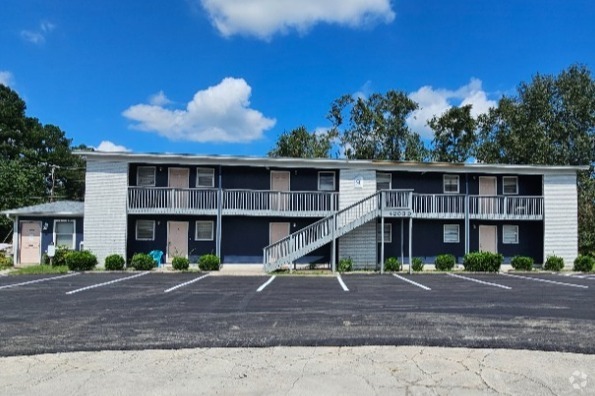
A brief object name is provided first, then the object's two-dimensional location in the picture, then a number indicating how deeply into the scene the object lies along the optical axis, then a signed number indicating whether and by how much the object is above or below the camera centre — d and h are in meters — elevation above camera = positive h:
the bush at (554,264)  21.86 -1.72
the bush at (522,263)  21.33 -1.67
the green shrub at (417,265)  20.89 -1.77
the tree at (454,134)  39.81 +8.06
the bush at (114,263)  20.08 -1.75
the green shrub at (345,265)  20.61 -1.80
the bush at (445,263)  21.28 -1.69
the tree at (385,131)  40.22 +8.24
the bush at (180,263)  20.17 -1.73
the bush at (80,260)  19.59 -1.63
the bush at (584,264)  21.17 -1.65
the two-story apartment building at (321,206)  21.52 +0.92
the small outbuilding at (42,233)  23.09 -0.55
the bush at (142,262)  20.45 -1.73
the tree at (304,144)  41.28 +7.26
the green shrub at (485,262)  20.56 -1.57
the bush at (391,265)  20.86 -1.77
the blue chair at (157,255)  21.59 -1.50
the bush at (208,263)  20.33 -1.73
